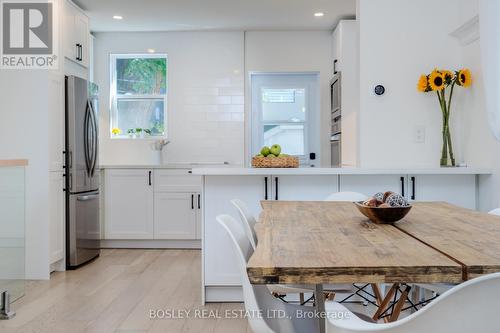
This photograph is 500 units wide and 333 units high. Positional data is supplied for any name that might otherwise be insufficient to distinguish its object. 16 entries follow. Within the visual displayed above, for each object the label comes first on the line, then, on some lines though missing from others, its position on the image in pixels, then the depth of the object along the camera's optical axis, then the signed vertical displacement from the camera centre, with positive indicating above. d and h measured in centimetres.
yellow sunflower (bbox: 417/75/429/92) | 334 +62
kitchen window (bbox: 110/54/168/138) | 575 +96
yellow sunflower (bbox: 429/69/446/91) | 327 +63
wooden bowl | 170 -19
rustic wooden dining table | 103 -24
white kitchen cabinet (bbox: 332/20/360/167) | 466 +90
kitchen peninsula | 312 -19
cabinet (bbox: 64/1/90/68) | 423 +135
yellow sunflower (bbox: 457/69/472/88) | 324 +65
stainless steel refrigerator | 409 -7
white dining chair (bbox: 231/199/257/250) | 187 -26
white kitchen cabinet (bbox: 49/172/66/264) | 386 -47
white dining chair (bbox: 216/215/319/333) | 130 -48
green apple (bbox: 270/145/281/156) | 314 +11
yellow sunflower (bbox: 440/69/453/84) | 328 +67
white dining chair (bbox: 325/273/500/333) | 84 -30
